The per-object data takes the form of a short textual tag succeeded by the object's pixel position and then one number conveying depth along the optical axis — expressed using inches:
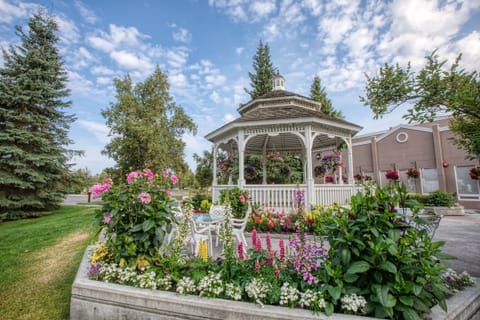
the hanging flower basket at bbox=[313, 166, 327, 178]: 342.7
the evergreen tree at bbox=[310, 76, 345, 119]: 693.3
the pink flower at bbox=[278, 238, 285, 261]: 90.4
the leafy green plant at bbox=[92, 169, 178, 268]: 102.7
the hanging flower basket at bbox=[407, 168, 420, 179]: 491.3
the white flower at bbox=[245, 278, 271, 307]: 75.4
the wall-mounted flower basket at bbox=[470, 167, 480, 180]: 372.8
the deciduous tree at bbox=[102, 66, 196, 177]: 657.2
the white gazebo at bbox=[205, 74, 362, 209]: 268.7
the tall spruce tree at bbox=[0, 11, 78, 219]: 390.3
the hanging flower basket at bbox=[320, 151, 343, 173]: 324.8
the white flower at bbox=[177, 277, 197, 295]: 81.9
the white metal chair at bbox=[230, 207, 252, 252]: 161.6
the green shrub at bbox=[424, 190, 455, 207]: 389.1
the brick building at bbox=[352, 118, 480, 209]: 454.0
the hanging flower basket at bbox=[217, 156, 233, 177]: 346.0
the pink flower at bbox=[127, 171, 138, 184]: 111.5
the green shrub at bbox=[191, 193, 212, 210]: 341.7
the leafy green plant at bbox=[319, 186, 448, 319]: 66.9
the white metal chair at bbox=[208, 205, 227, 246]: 202.8
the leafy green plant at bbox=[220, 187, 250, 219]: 254.2
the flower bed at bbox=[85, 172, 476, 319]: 68.9
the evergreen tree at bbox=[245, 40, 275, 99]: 744.3
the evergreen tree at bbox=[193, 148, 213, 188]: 663.4
